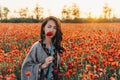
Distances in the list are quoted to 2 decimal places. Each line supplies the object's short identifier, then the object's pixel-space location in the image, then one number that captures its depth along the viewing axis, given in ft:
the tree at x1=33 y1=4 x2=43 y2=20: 112.83
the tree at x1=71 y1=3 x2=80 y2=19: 116.28
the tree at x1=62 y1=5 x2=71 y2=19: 114.43
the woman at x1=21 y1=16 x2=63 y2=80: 7.78
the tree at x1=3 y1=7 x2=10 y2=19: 121.28
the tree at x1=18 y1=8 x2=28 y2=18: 123.06
